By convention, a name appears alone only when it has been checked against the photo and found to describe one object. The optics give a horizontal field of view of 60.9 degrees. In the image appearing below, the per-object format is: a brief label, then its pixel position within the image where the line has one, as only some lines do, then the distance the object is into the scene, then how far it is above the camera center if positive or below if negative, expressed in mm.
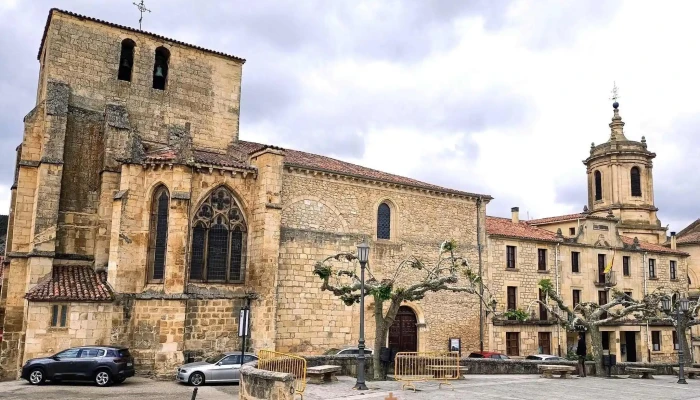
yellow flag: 36500 +3031
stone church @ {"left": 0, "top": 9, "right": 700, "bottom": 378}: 21812 +3524
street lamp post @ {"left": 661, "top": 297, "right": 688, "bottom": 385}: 23500 +445
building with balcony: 33188 +3517
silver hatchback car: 19344 -2092
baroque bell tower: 46812 +10147
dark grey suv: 18766 -2061
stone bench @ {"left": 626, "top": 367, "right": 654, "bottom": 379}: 23172 -2168
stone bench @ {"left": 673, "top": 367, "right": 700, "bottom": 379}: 25869 -2346
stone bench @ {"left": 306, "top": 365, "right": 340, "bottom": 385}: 16859 -1841
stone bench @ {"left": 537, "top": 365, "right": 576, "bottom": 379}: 20625 -1901
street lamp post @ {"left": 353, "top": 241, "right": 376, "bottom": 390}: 15891 -730
